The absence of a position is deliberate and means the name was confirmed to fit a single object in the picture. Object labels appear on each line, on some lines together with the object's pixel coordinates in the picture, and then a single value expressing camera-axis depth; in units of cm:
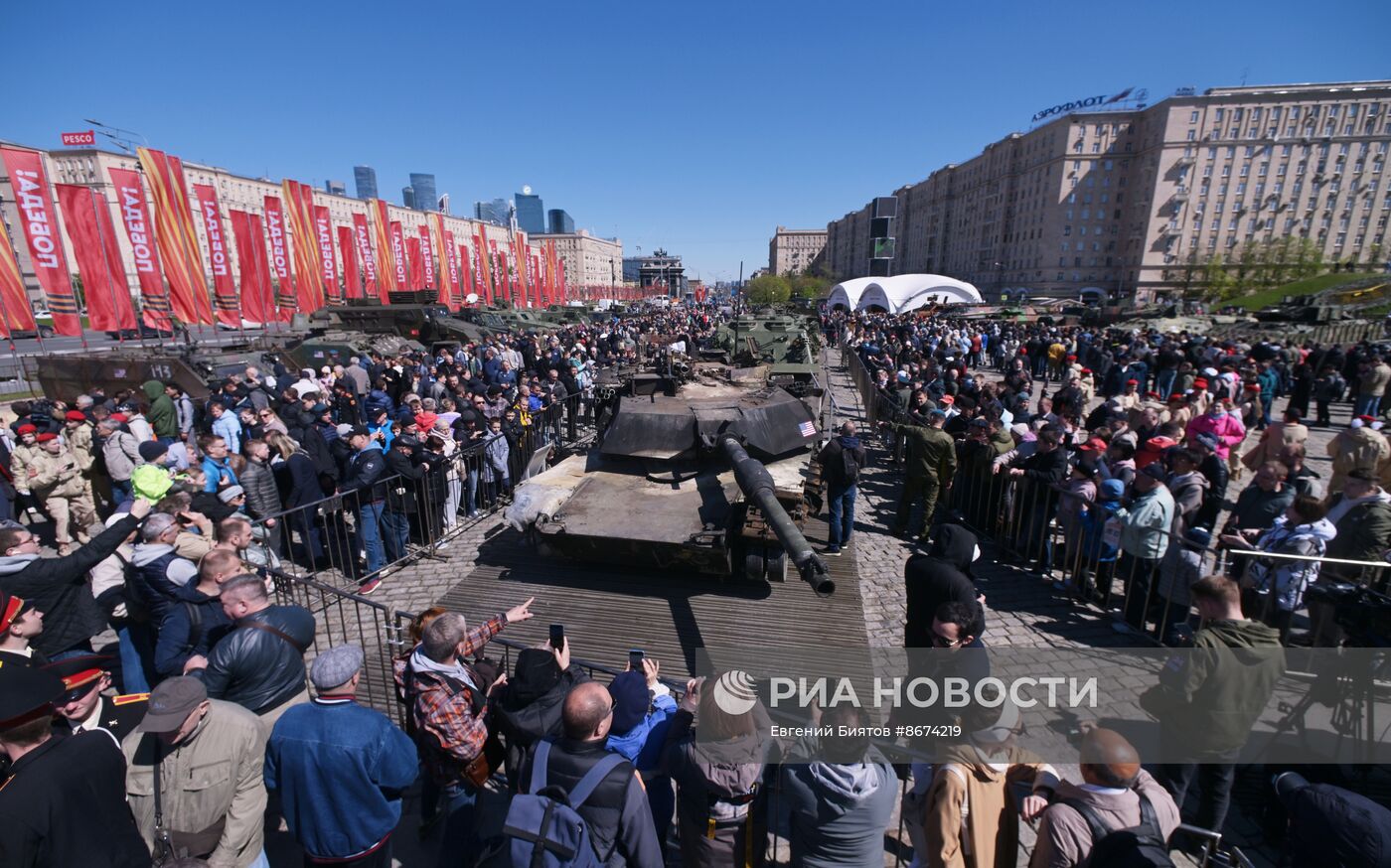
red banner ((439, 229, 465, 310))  3853
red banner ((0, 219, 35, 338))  1541
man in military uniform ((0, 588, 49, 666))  334
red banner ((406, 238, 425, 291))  3534
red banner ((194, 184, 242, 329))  2197
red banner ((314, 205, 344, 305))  2647
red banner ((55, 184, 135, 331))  1678
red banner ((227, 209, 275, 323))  2231
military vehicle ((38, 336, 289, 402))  1504
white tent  3681
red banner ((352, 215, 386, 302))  2975
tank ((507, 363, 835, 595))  644
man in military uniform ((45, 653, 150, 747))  301
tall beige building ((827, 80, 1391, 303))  7150
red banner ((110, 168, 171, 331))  1867
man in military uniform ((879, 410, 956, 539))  831
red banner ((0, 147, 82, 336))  1526
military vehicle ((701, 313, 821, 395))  1652
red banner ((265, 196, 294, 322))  2411
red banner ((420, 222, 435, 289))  3691
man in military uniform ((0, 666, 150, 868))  225
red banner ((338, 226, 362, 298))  2853
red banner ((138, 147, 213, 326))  1955
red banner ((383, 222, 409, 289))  3422
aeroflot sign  8038
